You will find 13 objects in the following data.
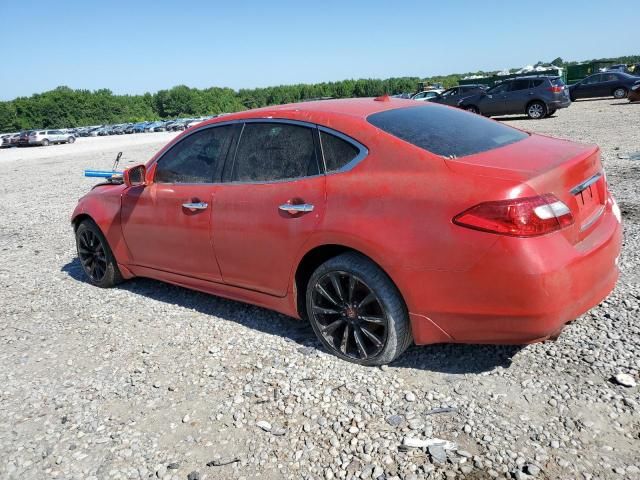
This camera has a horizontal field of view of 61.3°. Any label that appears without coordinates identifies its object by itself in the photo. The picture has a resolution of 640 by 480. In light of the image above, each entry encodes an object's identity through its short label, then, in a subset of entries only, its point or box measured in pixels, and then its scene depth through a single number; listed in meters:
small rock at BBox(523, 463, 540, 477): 2.35
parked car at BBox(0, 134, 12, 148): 46.52
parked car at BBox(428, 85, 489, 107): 24.89
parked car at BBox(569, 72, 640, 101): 28.90
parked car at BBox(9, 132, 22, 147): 45.75
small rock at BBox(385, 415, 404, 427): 2.81
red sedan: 2.71
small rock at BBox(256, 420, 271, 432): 2.87
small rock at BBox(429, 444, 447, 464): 2.50
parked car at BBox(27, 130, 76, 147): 45.25
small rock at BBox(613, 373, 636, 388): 2.92
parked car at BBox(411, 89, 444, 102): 28.25
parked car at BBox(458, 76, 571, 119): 22.17
